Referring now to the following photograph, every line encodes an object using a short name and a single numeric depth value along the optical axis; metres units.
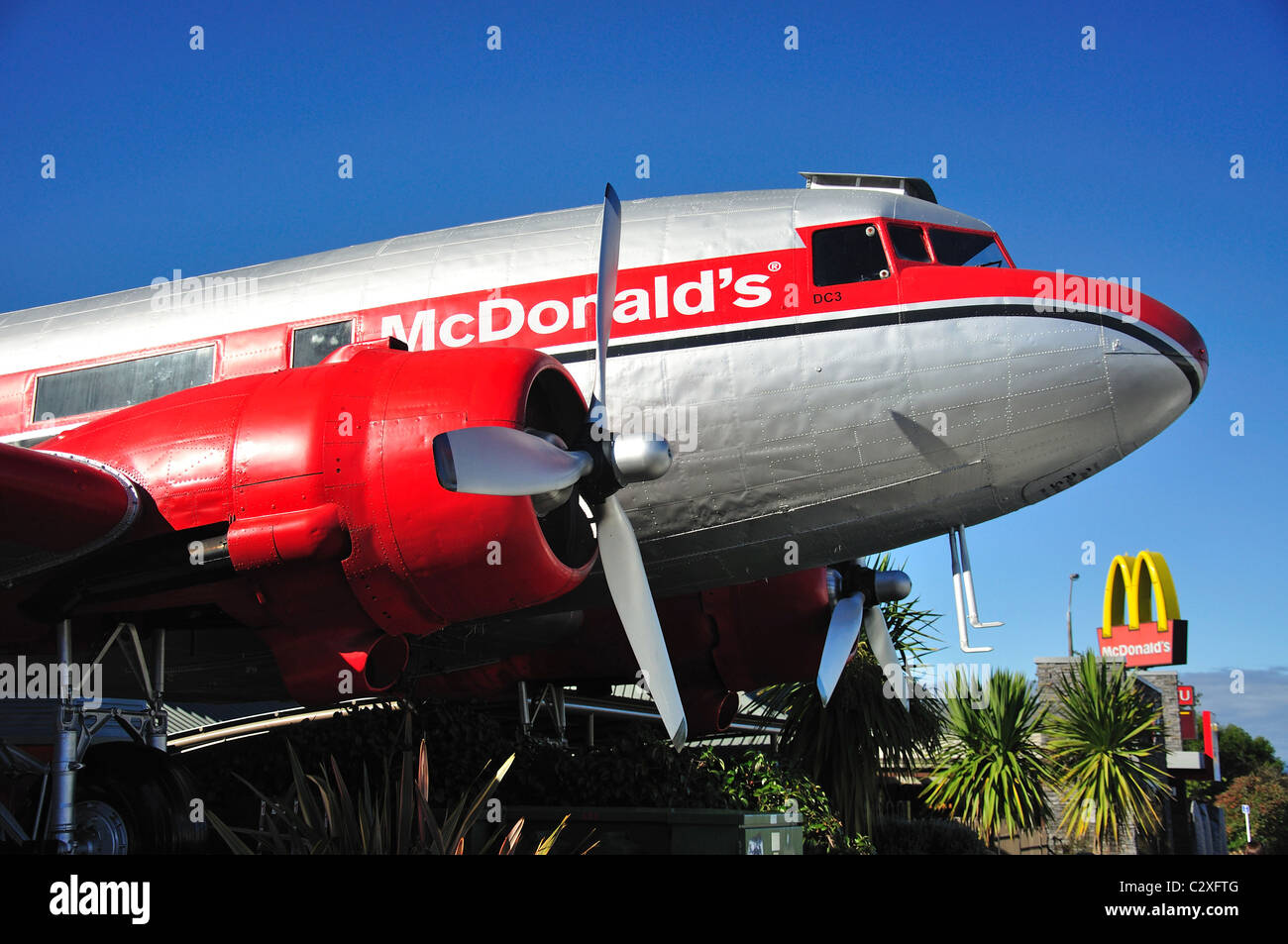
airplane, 7.59
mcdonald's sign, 32.69
